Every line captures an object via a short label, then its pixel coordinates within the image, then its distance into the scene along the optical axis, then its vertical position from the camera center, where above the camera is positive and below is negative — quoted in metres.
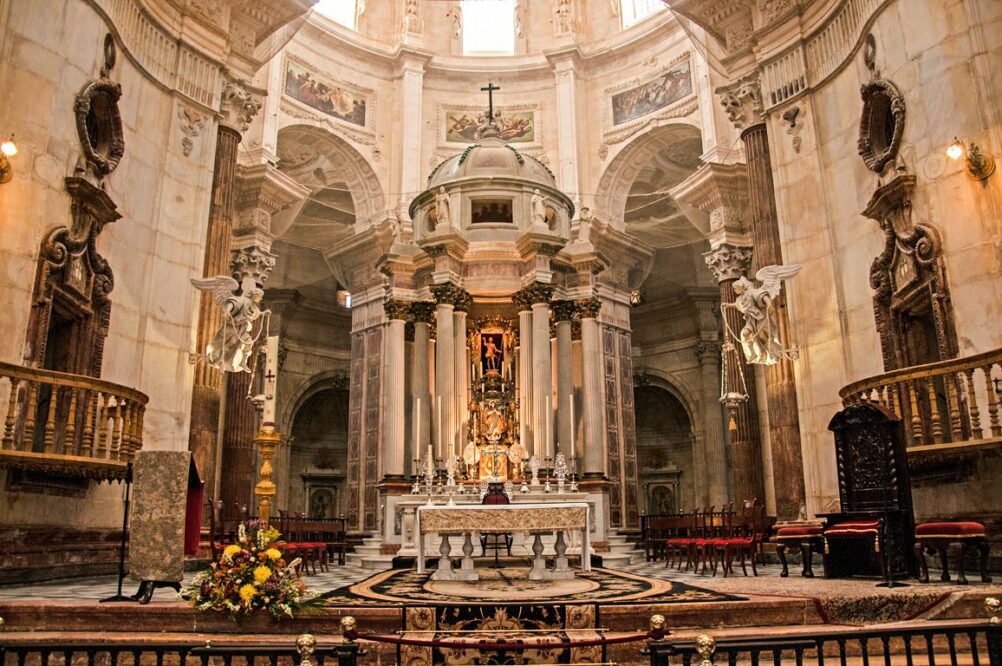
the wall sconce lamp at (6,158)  8.45 +3.72
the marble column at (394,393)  15.05 +2.29
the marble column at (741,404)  13.60 +1.83
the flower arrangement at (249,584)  6.03 -0.54
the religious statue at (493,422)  15.44 +1.69
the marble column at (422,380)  14.96 +2.52
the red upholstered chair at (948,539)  7.34 -0.31
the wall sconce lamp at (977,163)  8.78 +3.71
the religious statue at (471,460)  14.76 +0.91
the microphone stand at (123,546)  6.70 -0.28
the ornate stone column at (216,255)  11.53 +3.91
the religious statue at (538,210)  15.98 +5.96
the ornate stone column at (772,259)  11.69 +3.86
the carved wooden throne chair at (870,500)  7.84 +0.07
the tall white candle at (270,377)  6.93 +1.19
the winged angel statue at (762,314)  11.49 +2.80
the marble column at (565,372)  15.24 +2.68
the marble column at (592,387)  15.47 +2.51
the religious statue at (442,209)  15.88 +5.94
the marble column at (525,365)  15.38 +2.79
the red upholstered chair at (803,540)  9.20 -0.37
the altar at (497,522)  9.05 -0.13
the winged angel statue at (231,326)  10.47 +2.49
